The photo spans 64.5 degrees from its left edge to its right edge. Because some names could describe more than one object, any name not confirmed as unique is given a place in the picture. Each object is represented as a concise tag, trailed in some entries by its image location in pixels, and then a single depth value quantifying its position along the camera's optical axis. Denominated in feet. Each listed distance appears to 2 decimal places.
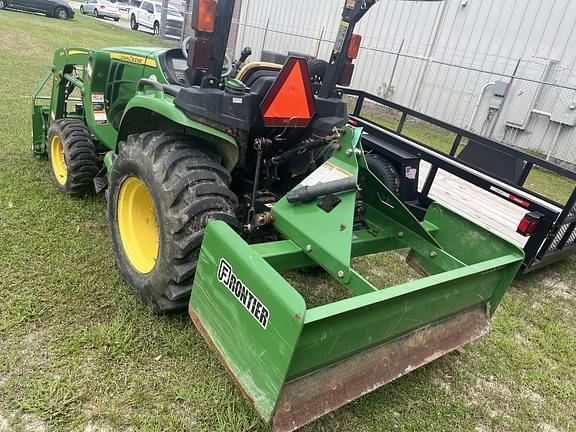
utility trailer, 12.07
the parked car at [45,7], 63.41
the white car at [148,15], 75.31
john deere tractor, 6.11
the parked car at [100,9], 86.79
